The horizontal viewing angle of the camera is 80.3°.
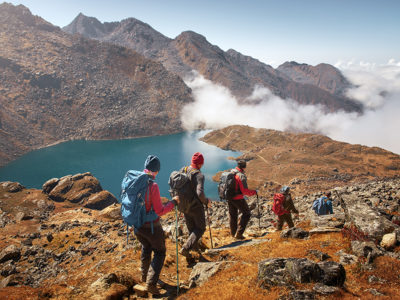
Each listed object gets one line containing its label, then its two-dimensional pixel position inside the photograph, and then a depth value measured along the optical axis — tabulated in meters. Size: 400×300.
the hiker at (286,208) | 10.89
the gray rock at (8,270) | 14.21
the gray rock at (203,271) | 6.33
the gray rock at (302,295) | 4.63
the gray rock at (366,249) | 6.10
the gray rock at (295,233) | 9.13
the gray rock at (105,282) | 6.07
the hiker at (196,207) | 7.08
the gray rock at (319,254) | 6.67
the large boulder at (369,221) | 7.59
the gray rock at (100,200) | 44.59
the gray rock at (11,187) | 40.16
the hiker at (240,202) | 8.84
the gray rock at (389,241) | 6.91
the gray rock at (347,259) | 6.41
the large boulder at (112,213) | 27.38
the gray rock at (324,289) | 4.78
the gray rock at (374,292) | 4.86
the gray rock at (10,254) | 15.77
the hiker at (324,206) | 12.71
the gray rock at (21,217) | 27.96
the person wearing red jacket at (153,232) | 5.73
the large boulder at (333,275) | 5.13
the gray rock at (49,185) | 45.25
